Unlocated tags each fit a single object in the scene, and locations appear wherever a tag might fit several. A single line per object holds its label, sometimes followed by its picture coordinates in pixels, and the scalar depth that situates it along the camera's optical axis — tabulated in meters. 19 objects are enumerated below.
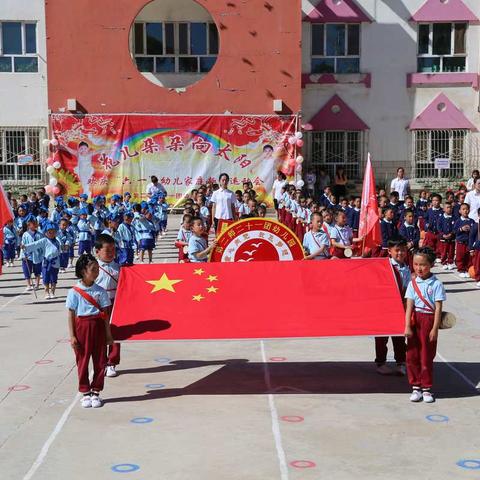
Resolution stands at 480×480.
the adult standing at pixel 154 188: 26.42
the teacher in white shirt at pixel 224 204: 19.06
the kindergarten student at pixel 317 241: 11.98
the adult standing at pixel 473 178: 23.46
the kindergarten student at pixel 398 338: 9.23
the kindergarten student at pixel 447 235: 18.64
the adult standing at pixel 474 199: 18.97
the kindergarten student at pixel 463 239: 17.56
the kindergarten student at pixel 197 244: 11.27
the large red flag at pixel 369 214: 11.91
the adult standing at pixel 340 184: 30.09
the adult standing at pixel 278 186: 25.61
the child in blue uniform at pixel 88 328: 8.30
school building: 28.48
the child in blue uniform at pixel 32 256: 15.63
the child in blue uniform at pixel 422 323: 8.31
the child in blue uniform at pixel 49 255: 15.16
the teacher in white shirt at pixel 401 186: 26.19
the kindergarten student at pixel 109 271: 9.34
